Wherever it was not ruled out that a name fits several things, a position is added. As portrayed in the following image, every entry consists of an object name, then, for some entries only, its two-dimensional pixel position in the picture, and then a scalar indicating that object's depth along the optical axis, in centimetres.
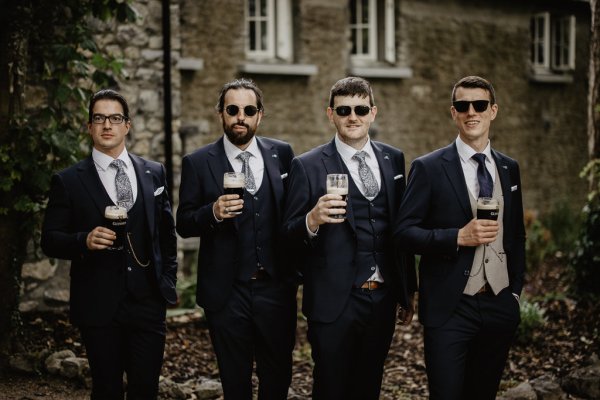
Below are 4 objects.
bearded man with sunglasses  497
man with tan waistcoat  470
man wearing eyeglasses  482
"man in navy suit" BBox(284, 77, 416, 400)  483
